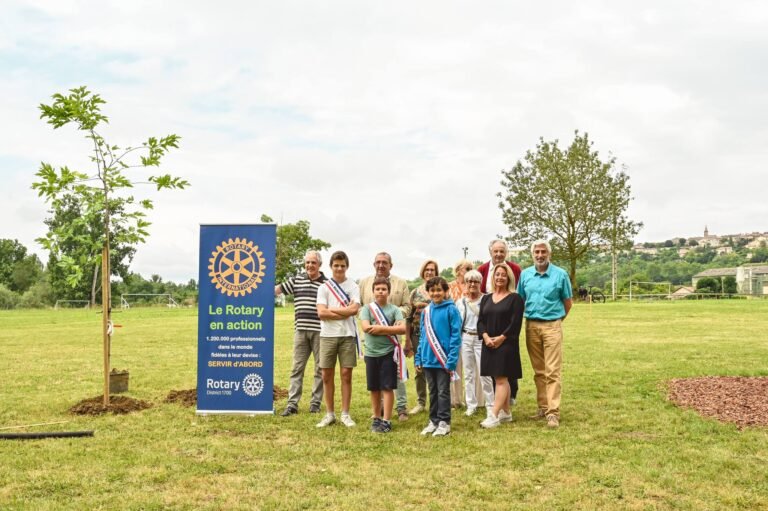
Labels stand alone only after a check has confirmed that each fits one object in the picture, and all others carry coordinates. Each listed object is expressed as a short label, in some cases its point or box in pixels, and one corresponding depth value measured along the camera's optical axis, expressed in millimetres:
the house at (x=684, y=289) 90750
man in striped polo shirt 8258
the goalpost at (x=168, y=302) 57159
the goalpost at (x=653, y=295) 58281
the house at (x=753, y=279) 79750
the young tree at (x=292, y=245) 62969
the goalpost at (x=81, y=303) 62569
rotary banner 8281
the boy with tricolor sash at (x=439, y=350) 7141
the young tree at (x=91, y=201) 8156
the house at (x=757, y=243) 187100
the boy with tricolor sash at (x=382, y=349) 7305
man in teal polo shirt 7582
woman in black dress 7422
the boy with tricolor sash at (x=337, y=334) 7609
